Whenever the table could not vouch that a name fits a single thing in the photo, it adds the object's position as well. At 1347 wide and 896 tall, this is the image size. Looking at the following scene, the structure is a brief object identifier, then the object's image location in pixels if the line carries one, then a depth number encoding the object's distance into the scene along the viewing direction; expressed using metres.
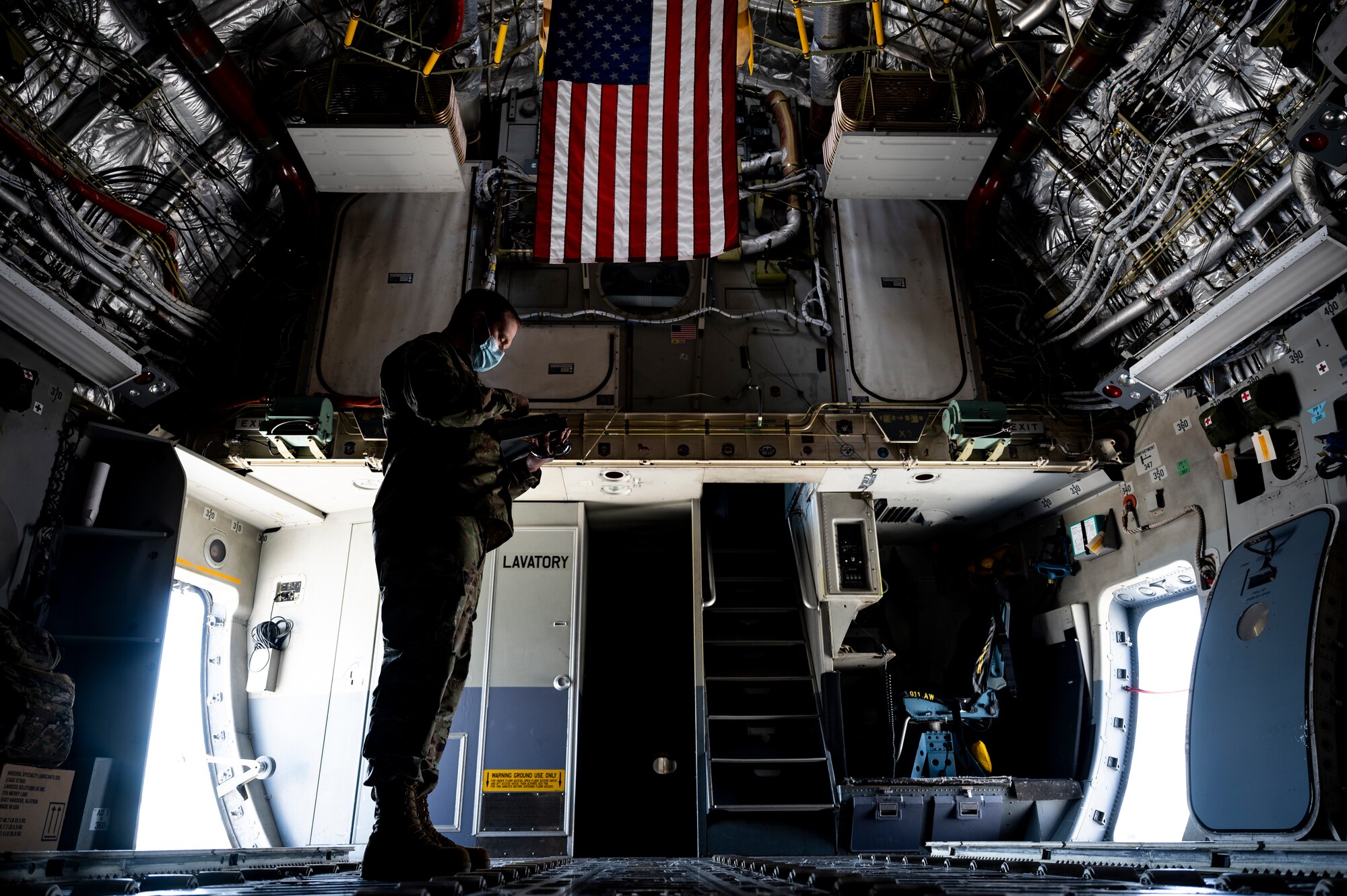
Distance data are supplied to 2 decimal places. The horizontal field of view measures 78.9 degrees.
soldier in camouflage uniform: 2.35
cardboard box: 3.47
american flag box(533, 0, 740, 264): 5.37
